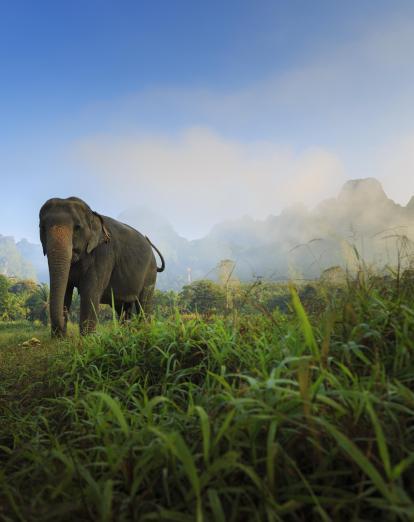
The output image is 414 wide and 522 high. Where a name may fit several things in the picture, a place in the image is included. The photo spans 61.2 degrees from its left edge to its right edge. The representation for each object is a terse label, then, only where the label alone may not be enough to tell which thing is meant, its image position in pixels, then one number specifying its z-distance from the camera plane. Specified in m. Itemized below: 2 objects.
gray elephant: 5.72
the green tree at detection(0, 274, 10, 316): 44.78
